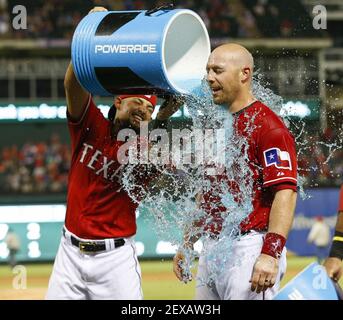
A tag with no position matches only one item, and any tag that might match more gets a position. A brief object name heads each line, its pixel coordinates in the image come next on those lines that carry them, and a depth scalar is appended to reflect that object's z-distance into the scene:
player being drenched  4.23
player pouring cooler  5.14
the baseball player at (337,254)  5.19
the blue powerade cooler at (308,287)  4.27
